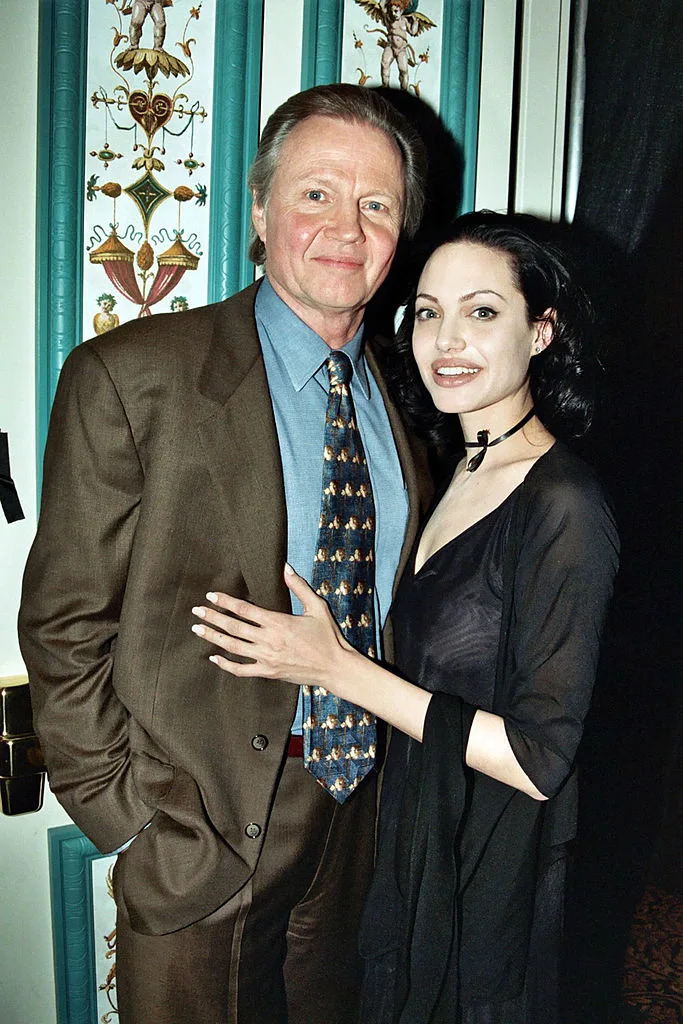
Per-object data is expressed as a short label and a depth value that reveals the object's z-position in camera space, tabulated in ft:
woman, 3.89
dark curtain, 4.40
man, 3.95
